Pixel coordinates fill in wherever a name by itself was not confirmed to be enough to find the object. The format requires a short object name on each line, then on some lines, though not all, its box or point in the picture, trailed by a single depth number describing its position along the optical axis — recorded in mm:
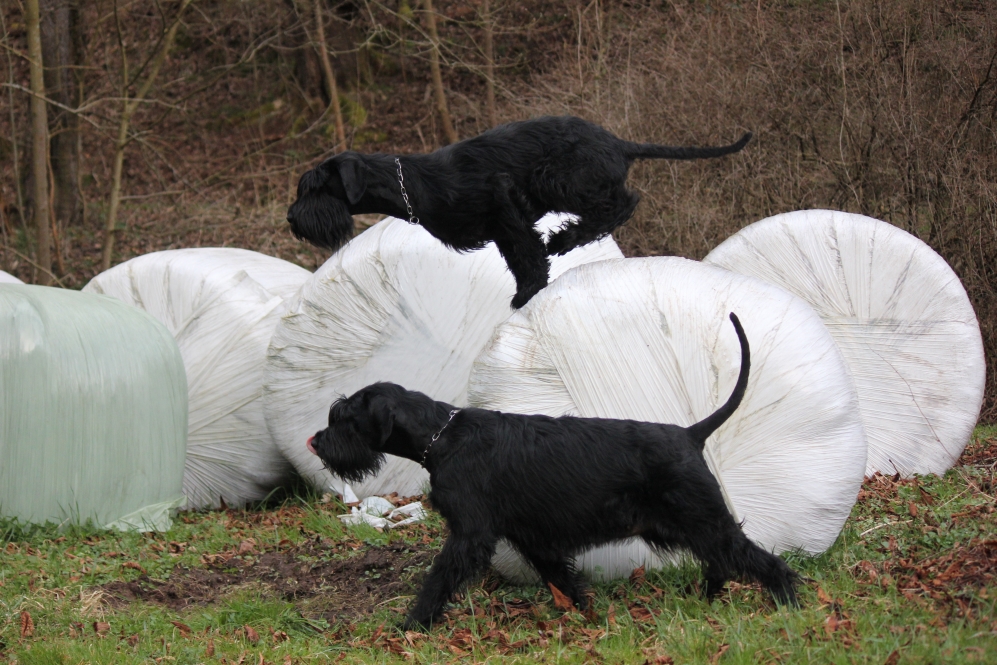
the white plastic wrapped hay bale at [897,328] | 12906
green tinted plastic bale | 12406
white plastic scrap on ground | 12375
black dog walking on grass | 8516
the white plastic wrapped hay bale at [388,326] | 13414
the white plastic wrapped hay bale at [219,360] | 15016
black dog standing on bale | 10078
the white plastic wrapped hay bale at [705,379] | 9742
